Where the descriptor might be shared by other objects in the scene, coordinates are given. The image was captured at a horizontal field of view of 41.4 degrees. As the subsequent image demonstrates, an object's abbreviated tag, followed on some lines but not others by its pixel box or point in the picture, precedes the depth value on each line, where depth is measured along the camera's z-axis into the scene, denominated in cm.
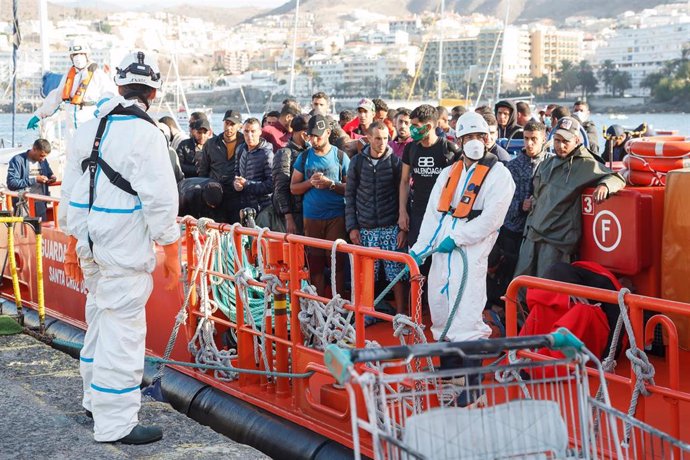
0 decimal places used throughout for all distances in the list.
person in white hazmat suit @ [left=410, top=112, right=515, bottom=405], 530
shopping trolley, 289
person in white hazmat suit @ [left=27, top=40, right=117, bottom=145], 968
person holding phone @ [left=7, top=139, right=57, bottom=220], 1154
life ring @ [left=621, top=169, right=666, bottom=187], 609
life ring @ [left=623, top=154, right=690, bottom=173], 602
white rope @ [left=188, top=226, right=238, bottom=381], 623
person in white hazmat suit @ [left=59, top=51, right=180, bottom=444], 470
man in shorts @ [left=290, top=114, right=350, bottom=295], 732
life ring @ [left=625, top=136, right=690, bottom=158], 598
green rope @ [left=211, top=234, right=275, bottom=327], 614
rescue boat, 508
